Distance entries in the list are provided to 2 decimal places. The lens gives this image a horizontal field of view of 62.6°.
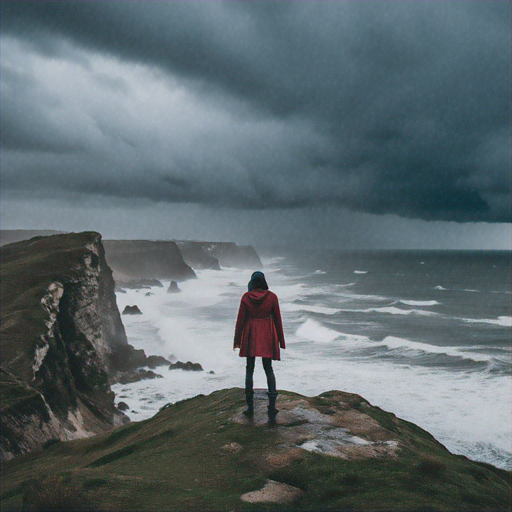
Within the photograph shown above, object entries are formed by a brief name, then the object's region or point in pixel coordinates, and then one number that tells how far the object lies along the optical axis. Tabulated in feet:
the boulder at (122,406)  94.11
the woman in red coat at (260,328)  30.71
